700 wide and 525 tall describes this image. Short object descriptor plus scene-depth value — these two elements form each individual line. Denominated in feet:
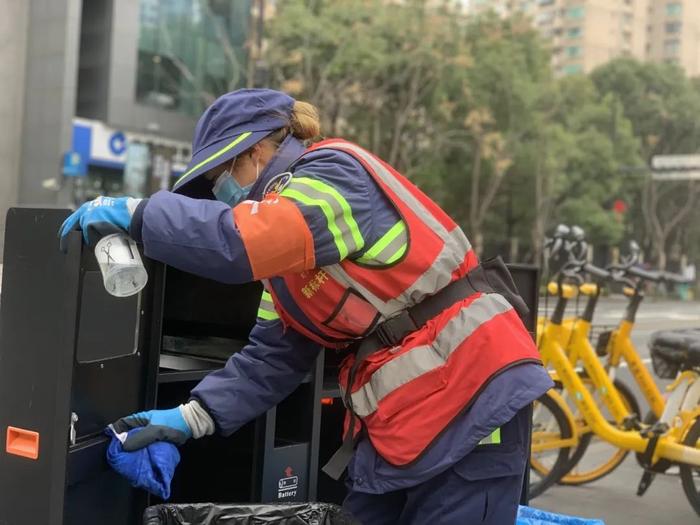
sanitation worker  5.47
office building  76.13
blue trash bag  8.62
